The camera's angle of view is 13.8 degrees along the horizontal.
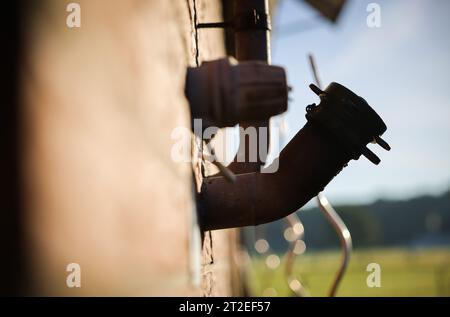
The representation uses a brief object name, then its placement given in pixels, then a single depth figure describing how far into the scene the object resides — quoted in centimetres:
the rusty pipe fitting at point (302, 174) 220
